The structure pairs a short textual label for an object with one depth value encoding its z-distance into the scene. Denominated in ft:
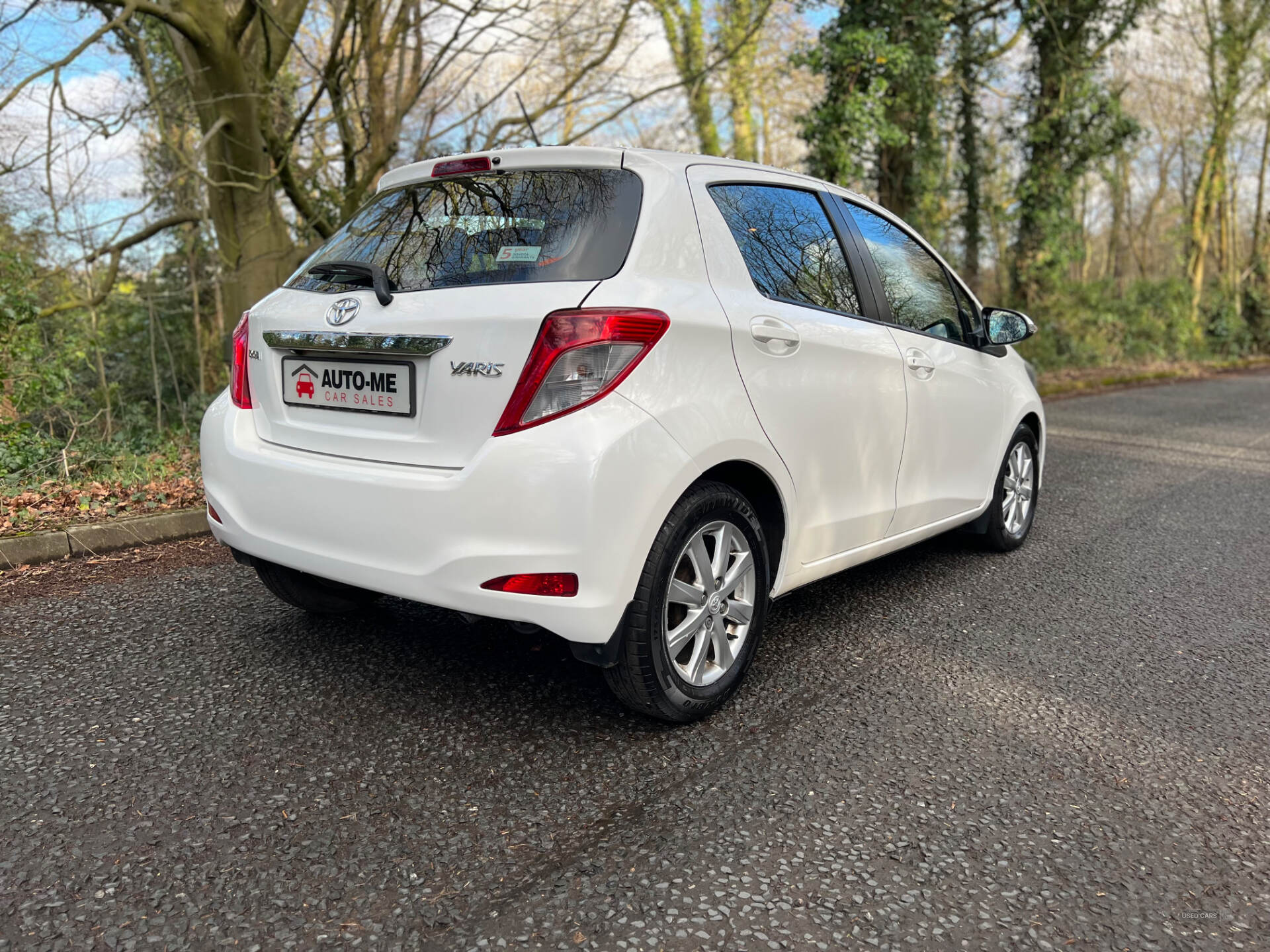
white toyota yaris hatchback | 8.01
